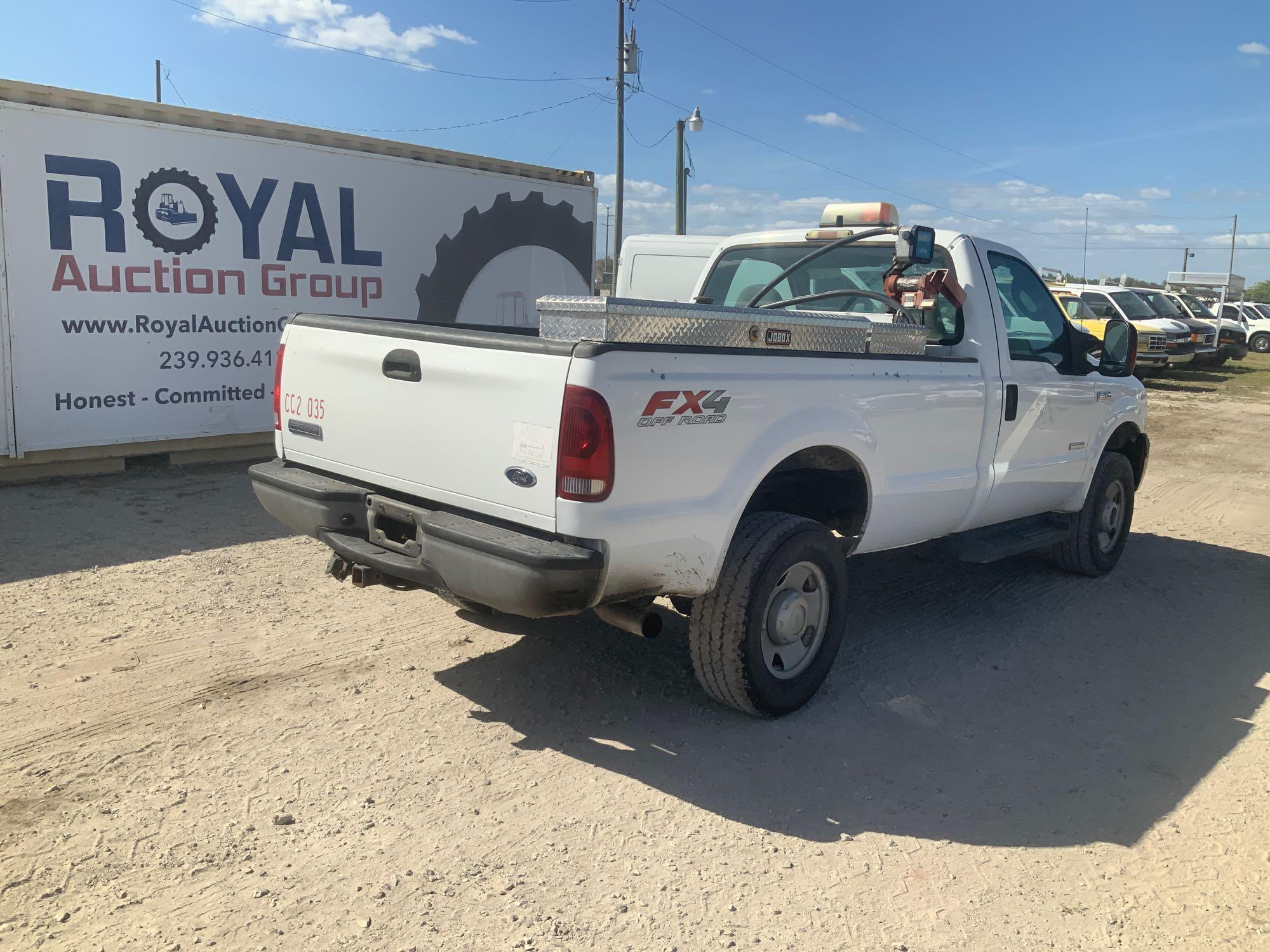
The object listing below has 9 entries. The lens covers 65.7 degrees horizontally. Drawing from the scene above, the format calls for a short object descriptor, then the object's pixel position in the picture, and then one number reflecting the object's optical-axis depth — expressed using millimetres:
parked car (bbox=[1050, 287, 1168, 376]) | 20609
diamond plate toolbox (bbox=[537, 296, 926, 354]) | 3248
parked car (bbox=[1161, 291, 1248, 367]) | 26875
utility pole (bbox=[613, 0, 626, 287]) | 23812
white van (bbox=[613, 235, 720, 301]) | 9570
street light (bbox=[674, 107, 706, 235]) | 25750
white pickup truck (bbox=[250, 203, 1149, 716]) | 3240
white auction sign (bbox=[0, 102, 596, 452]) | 7539
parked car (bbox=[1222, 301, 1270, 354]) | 34781
